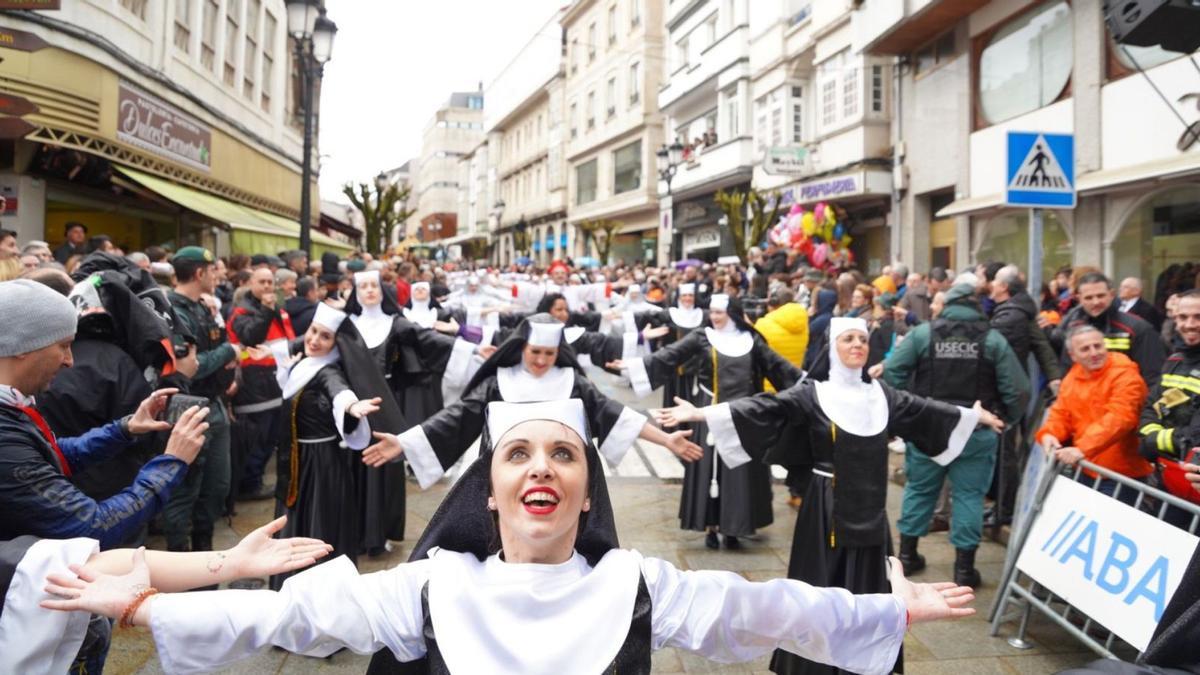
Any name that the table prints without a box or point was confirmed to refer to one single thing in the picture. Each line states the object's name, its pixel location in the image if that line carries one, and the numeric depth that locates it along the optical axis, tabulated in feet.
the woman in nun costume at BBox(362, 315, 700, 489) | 16.37
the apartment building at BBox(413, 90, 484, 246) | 330.13
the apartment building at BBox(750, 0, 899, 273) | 65.10
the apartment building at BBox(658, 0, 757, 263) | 88.17
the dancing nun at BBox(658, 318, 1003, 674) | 15.20
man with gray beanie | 7.82
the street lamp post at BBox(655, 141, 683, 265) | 72.74
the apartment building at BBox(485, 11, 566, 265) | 174.40
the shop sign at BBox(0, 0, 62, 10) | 24.73
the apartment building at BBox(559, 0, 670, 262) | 130.21
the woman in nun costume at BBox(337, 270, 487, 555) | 20.57
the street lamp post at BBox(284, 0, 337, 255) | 38.50
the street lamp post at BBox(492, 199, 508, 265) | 221.25
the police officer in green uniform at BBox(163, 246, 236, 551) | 18.21
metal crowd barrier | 14.39
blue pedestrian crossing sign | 20.68
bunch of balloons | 63.98
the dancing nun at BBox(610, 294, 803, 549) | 21.93
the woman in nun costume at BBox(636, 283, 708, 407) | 31.81
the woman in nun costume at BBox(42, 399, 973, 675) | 6.91
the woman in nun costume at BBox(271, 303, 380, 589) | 16.92
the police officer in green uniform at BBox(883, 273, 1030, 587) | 19.08
